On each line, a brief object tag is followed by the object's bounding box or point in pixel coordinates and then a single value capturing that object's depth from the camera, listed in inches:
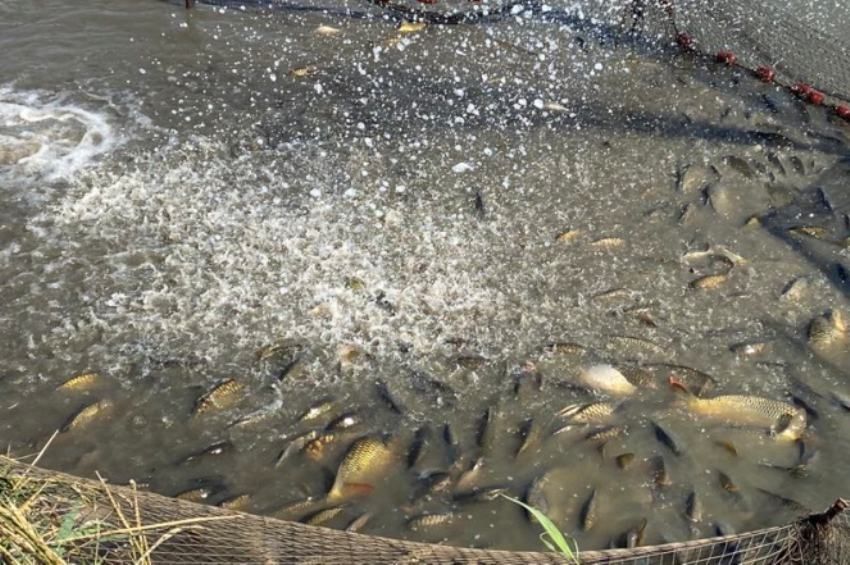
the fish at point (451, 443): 193.2
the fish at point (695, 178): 282.2
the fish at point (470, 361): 215.2
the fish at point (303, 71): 332.2
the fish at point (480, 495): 183.3
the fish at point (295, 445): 191.3
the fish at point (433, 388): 207.6
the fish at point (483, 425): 197.0
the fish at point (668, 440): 196.4
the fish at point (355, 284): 235.9
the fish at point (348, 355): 214.9
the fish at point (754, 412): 203.2
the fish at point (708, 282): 242.8
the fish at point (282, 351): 215.3
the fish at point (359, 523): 175.6
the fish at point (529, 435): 195.3
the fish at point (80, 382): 204.8
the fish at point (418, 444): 192.1
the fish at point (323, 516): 176.6
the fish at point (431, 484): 184.2
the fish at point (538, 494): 182.4
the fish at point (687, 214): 267.6
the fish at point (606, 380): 210.8
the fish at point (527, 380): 209.8
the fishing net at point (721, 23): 346.0
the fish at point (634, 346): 221.5
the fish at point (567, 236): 257.8
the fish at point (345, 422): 198.4
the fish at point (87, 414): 196.5
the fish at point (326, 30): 362.0
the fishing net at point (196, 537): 119.2
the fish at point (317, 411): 200.5
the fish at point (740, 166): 289.4
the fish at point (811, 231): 263.4
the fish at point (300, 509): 178.9
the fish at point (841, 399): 209.0
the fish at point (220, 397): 201.8
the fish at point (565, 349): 219.6
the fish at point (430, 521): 177.6
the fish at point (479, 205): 267.1
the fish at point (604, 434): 197.4
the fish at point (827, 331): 226.4
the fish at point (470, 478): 186.1
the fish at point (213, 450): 190.9
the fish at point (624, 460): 192.4
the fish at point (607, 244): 256.1
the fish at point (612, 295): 237.5
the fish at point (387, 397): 204.2
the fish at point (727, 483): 188.7
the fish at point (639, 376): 212.4
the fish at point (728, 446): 197.5
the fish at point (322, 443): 192.2
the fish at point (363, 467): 184.4
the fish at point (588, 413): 202.7
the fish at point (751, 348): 223.0
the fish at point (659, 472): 189.2
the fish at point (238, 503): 180.5
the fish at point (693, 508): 182.1
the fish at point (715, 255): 252.5
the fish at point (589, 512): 180.5
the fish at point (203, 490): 181.3
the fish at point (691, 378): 211.0
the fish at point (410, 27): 366.0
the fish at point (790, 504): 184.7
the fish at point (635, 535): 176.7
